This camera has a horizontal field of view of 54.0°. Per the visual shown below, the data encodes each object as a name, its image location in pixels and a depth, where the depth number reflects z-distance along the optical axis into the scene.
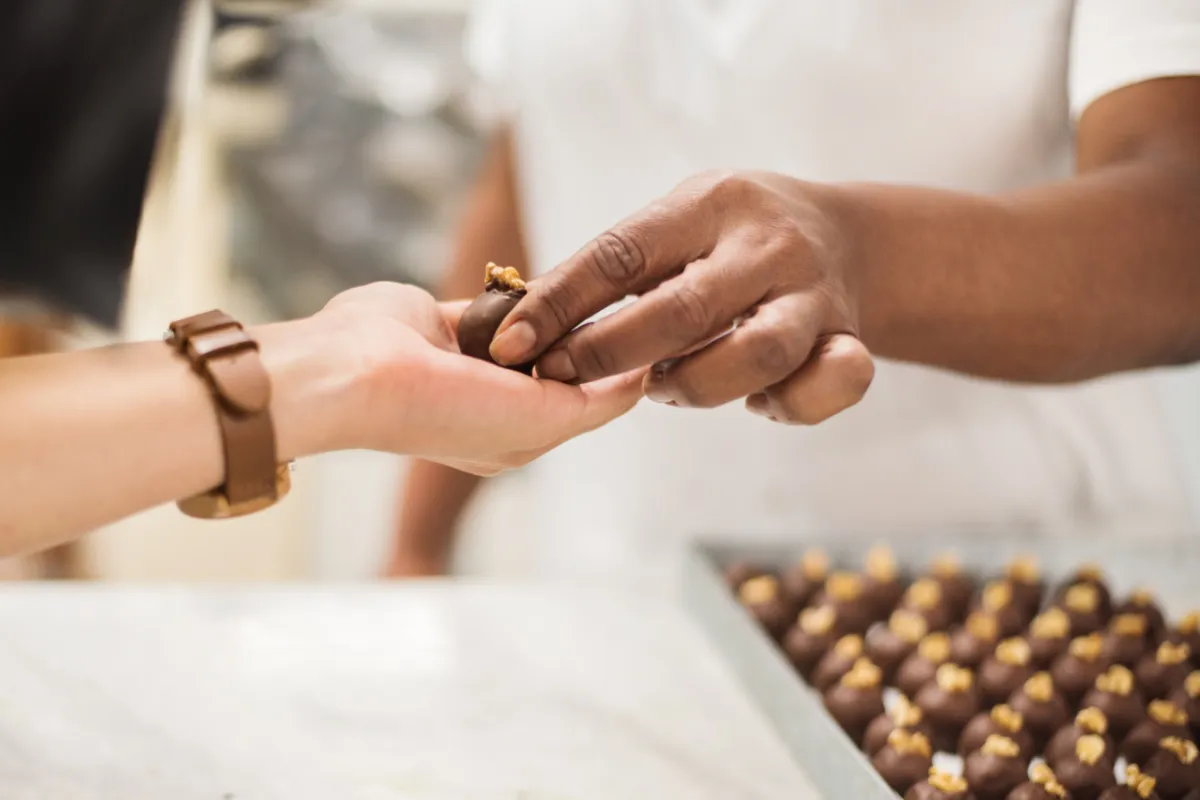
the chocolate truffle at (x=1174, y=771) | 0.96
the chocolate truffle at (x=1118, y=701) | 1.04
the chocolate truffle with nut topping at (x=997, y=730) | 1.00
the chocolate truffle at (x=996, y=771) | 0.94
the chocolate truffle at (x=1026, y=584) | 1.28
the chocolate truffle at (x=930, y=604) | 1.23
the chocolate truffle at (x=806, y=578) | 1.29
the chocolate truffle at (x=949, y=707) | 1.05
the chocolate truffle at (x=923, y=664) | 1.11
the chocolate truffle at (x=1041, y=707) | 1.04
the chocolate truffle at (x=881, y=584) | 1.28
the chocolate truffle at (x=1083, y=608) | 1.20
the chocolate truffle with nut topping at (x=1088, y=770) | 0.94
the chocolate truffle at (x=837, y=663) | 1.13
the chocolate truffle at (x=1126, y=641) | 1.13
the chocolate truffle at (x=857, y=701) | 1.06
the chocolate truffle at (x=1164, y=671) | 1.10
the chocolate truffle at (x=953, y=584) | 1.27
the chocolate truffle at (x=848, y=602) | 1.24
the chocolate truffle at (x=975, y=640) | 1.15
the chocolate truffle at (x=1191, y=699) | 1.05
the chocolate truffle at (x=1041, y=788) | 0.92
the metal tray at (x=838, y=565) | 1.05
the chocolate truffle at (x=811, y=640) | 1.20
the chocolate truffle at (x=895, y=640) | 1.15
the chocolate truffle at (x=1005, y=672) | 1.09
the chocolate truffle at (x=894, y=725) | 1.01
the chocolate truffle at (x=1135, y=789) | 0.92
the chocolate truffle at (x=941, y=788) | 0.90
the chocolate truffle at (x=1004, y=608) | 1.21
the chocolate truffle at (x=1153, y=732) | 1.00
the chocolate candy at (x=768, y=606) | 1.24
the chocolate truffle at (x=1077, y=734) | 0.99
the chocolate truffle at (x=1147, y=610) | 1.18
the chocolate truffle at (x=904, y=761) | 0.95
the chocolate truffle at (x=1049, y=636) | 1.16
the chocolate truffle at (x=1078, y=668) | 1.10
